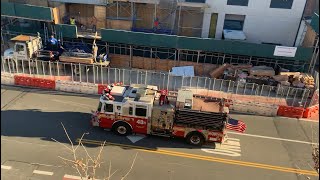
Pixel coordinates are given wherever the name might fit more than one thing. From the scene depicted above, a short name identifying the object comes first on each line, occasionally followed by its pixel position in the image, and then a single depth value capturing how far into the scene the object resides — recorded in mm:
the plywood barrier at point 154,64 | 31375
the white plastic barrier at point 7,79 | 26828
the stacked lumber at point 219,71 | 29953
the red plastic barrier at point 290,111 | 24469
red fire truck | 19469
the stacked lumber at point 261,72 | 28734
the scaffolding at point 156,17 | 31891
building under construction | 29906
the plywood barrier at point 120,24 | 32781
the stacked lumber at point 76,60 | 28938
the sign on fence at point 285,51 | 28891
